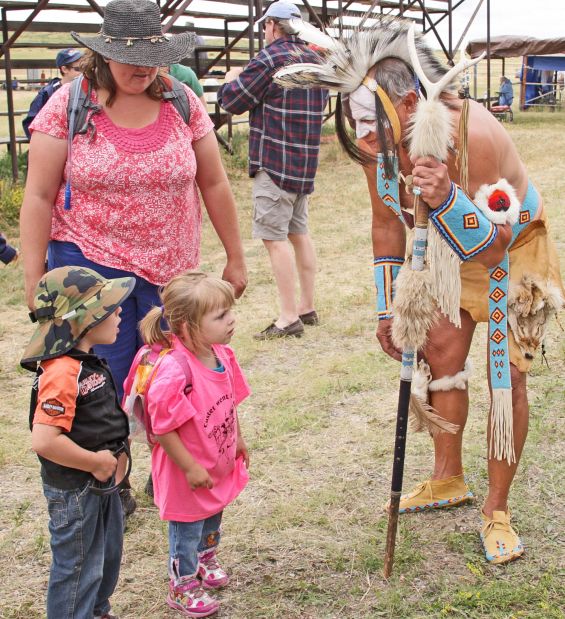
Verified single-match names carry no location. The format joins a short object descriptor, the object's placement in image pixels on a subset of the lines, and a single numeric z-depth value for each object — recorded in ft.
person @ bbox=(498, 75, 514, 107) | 74.90
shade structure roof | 84.38
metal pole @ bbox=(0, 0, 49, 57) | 30.07
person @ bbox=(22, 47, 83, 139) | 18.28
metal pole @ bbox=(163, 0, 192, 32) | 30.66
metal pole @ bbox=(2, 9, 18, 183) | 30.83
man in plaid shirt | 17.79
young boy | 7.09
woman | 9.25
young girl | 8.20
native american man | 8.55
